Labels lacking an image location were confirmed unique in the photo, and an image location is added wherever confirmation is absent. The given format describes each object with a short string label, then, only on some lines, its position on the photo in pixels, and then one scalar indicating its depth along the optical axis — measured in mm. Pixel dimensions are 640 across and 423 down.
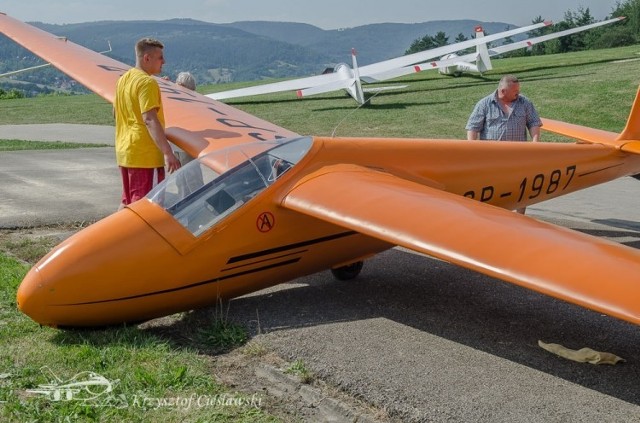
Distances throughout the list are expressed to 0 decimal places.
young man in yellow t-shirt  6656
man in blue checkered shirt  8773
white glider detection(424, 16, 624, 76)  33519
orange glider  4758
